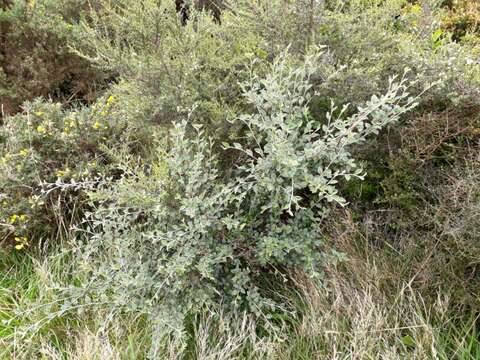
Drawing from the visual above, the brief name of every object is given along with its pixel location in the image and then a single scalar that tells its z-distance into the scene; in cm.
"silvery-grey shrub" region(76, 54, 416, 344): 201
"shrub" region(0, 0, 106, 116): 371
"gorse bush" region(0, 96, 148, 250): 291
